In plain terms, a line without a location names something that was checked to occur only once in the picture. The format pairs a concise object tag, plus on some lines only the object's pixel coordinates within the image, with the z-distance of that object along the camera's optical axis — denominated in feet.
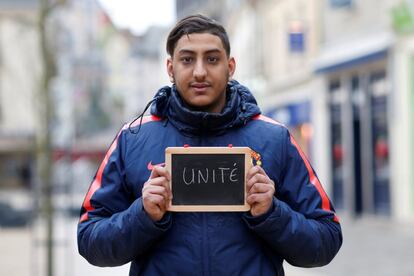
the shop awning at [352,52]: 68.03
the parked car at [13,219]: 79.71
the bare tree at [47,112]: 34.32
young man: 9.64
